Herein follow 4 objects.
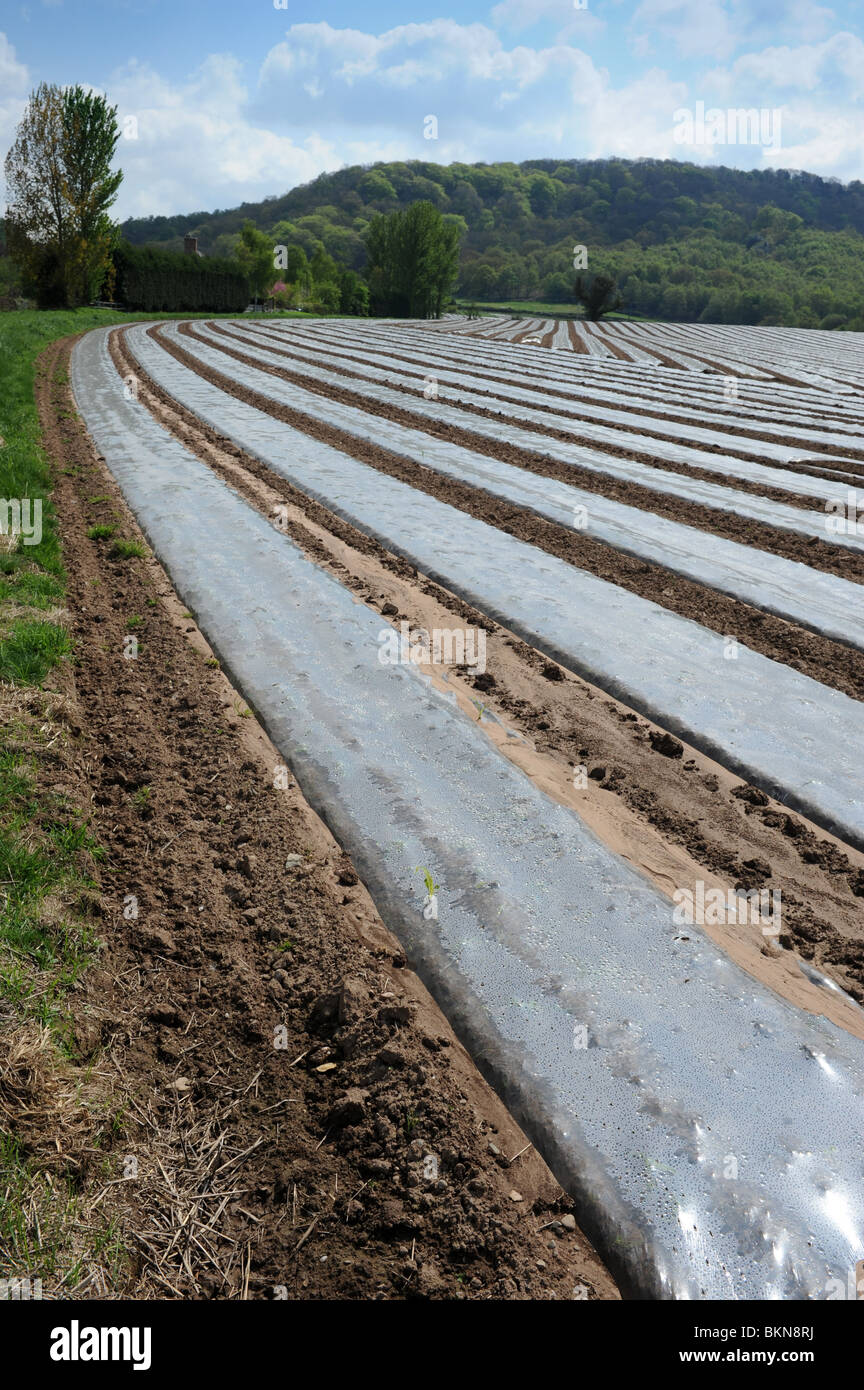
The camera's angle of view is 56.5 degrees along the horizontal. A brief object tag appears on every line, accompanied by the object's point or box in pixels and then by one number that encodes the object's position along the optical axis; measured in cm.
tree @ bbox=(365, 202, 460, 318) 5775
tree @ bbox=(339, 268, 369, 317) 6294
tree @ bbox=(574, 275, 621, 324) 5231
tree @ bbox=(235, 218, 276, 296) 5169
